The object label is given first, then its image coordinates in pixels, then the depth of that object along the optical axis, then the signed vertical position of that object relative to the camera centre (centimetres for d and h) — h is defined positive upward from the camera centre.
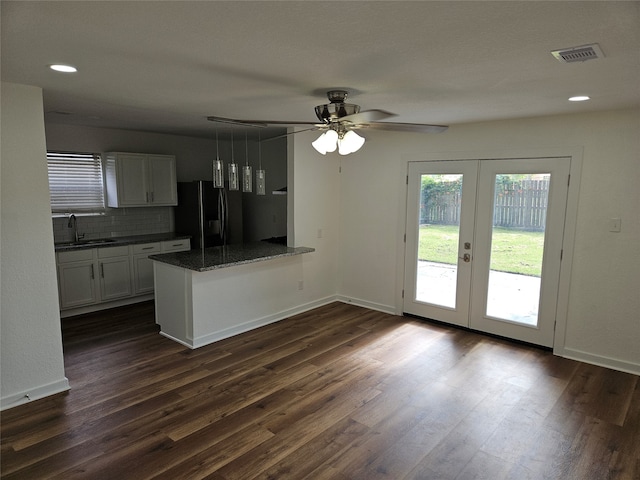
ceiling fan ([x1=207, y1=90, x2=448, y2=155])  271 +46
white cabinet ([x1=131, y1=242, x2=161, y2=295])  543 -104
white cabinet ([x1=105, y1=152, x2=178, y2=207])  537 +14
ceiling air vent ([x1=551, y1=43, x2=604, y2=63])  199 +71
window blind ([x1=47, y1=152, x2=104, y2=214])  514 +9
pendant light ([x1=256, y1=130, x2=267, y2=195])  371 +9
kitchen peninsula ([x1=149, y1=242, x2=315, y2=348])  410 -107
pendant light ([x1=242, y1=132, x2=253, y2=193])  346 +9
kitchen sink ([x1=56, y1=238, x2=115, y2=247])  496 -67
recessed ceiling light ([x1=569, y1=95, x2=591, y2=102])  305 +74
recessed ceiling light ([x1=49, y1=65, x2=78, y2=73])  240 +72
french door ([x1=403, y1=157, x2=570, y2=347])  405 -54
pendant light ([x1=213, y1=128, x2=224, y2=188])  318 +14
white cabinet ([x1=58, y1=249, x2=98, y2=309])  477 -107
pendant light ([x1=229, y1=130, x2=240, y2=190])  344 +13
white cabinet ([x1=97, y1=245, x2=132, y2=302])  511 -106
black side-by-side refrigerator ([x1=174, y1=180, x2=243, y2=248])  586 -33
